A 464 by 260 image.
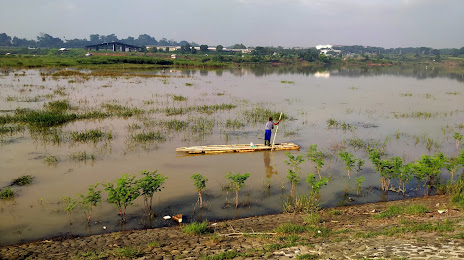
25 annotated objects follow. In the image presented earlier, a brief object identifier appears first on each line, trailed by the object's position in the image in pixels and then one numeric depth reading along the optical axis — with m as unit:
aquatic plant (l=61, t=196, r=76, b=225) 6.75
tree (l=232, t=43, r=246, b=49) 174.12
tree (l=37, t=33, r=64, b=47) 147.75
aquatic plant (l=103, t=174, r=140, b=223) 6.64
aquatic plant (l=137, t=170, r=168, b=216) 6.95
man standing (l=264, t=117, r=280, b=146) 12.50
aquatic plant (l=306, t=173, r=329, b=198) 7.55
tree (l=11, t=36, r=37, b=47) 141.88
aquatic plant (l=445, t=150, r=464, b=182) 8.59
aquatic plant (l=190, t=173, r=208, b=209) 7.52
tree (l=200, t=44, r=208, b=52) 115.38
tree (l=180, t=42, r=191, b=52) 110.94
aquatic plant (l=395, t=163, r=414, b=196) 8.48
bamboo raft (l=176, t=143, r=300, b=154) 11.81
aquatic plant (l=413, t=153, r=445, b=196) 8.44
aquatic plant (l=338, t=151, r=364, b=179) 9.11
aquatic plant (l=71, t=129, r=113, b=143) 13.09
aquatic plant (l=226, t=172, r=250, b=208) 7.59
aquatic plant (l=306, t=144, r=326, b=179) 8.91
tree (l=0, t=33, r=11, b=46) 133.50
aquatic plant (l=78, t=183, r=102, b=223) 6.68
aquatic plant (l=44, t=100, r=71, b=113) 17.86
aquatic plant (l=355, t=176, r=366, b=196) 9.01
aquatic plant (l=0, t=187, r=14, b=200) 7.99
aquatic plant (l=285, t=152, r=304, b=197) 8.24
